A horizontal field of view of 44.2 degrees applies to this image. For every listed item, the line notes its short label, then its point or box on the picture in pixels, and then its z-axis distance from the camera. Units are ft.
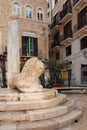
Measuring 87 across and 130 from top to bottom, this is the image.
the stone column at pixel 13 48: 13.87
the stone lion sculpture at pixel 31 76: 10.27
